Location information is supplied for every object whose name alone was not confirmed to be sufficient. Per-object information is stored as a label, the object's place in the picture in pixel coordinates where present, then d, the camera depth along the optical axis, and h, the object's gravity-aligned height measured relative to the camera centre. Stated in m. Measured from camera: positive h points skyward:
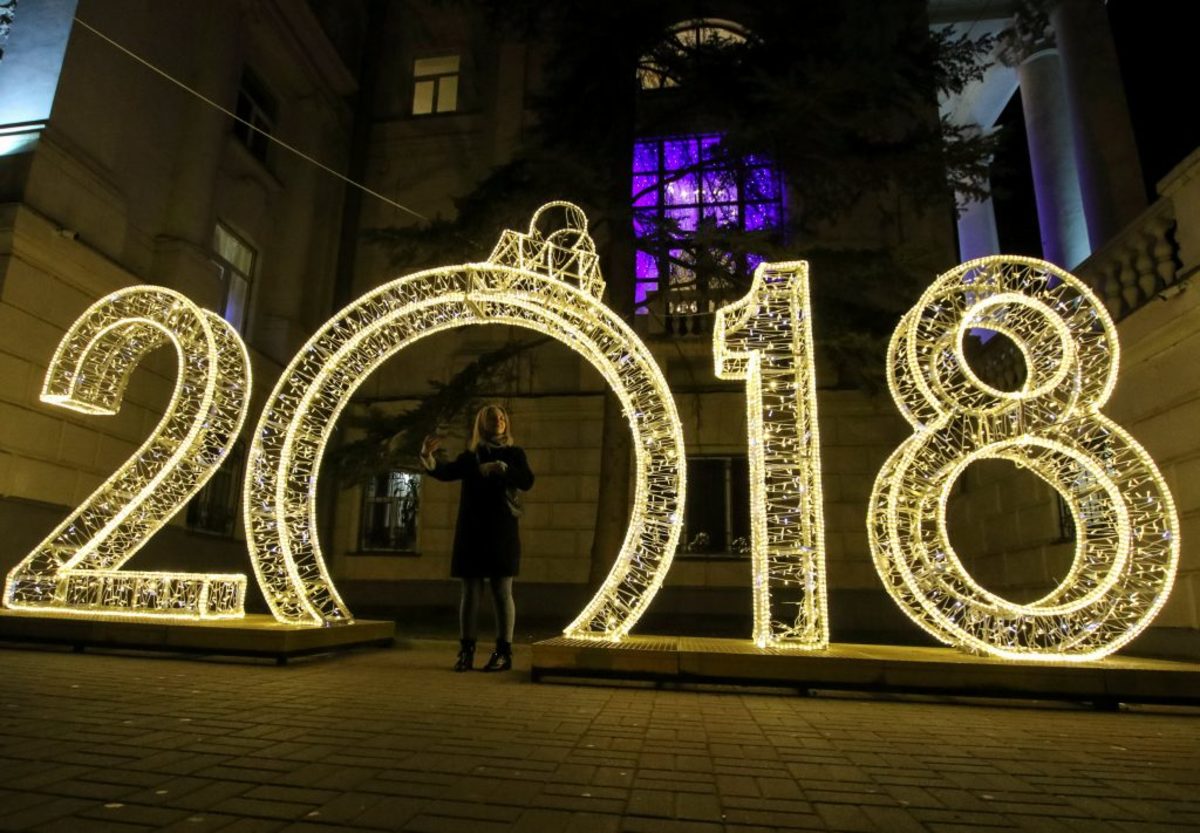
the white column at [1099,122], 12.30 +8.01
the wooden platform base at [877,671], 5.18 -0.61
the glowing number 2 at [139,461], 7.39 +1.16
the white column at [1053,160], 14.69 +8.78
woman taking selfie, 6.21 +0.52
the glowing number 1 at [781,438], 6.10 +1.24
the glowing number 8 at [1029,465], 5.54 +0.99
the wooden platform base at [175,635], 6.45 -0.54
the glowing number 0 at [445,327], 6.42 +1.74
